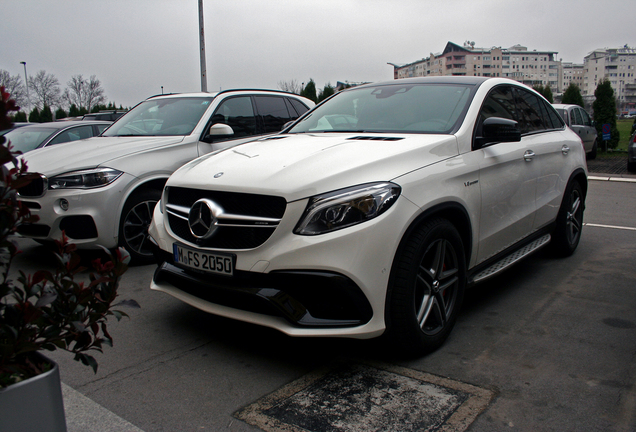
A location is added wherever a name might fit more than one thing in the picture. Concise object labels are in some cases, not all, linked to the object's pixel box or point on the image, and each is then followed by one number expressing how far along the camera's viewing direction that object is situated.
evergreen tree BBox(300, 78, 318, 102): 36.94
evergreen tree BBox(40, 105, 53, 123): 39.04
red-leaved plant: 1.49
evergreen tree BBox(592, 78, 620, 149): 20.03
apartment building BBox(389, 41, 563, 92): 114.19
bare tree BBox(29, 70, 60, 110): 58.41
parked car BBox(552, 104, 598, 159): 15.17
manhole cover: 2.46
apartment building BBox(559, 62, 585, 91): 156.75
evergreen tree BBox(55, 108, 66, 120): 40.79
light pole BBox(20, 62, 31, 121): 55.77
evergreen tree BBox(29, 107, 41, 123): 39.76
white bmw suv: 4.98
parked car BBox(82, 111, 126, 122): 18.67
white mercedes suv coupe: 2.77
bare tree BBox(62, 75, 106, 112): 60.66
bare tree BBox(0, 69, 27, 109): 52.14
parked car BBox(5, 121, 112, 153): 8.96
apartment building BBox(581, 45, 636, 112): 147.88
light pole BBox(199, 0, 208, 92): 18.33
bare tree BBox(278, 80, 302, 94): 53.84
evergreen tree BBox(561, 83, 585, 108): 22.50
